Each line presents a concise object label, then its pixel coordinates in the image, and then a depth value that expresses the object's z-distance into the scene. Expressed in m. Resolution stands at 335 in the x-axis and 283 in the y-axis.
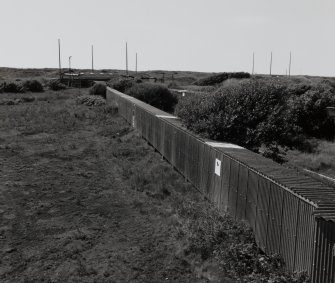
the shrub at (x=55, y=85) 79.88
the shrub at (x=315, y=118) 34.91
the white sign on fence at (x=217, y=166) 14.03
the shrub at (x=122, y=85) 61.46
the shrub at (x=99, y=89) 65.12
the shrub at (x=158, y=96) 48.38
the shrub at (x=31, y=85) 76.38
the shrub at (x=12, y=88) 74.25
